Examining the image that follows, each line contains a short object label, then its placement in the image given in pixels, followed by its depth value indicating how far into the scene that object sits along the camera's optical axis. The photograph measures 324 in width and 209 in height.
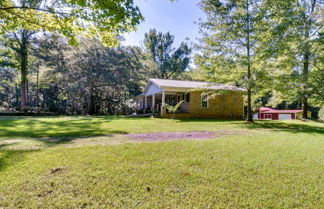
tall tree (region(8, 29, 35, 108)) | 20.95
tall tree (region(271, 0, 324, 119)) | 9.95
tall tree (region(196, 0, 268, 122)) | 10.65
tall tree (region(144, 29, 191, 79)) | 35.22
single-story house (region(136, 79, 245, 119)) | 14.62
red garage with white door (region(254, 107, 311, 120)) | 25.59
